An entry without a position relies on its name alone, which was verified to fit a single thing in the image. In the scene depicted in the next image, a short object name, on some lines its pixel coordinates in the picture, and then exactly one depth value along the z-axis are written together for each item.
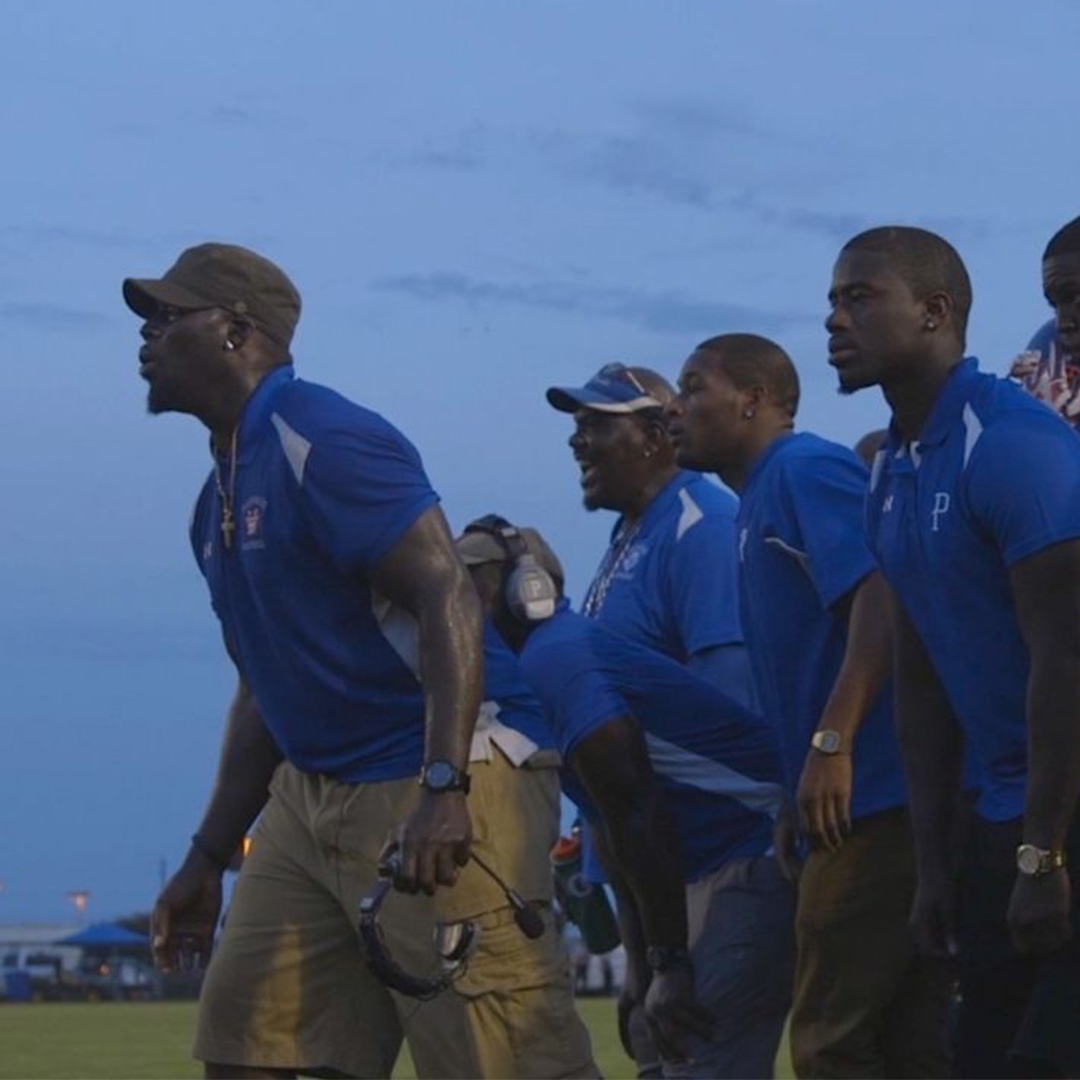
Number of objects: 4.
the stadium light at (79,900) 126.14
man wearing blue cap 14.23
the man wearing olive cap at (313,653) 10.70
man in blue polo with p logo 9.61
